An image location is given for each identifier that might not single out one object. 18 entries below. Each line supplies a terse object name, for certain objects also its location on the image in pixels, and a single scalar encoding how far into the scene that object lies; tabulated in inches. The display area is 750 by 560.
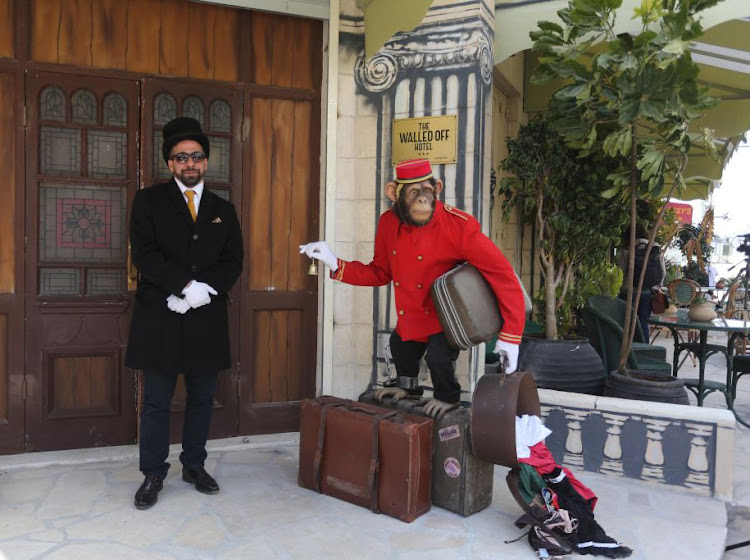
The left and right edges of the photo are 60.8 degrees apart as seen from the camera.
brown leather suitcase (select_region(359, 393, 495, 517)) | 118.0
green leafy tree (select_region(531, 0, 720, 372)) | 138.2
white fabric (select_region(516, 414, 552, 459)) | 115.3
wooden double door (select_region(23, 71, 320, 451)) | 146.3
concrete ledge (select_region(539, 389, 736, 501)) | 134.3
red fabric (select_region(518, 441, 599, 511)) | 115.3
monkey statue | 114.3
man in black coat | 120.3
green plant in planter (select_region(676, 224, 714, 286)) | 452.8
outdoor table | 188.7
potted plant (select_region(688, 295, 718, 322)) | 193.2
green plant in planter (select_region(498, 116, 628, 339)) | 174.7
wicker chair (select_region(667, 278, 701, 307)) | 256.1
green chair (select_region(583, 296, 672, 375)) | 181.5
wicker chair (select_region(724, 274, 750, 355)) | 302.8
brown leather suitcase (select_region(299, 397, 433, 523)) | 115.1
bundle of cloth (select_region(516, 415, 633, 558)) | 106.7
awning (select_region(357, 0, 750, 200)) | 138.7
